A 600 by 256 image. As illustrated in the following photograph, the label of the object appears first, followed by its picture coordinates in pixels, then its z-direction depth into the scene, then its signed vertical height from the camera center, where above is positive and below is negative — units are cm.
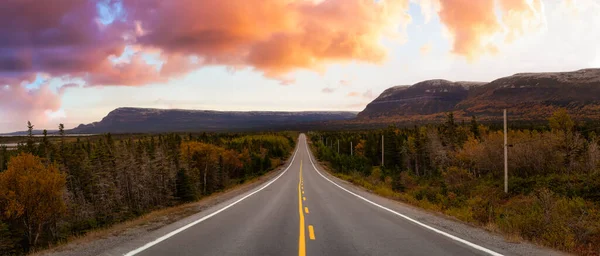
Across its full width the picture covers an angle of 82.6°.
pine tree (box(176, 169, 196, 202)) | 5464 -1057
